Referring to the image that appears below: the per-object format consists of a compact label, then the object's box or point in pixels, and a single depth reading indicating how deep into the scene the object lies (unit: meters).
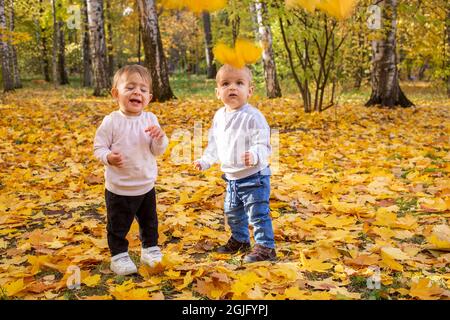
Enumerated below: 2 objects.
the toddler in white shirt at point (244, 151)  2.73
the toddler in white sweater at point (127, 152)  2.59
